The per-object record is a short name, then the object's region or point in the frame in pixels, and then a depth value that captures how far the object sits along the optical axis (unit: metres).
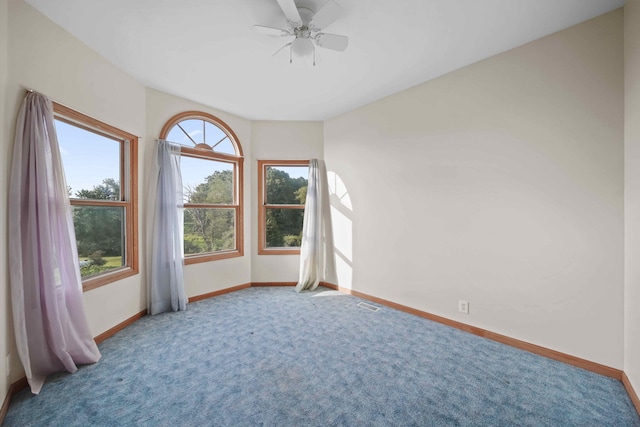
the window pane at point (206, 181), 3.59
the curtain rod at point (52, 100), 1.88
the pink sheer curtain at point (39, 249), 1.75
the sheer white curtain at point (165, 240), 3.10
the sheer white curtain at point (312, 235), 3.99
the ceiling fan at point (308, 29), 1.75
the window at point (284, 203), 4.32
